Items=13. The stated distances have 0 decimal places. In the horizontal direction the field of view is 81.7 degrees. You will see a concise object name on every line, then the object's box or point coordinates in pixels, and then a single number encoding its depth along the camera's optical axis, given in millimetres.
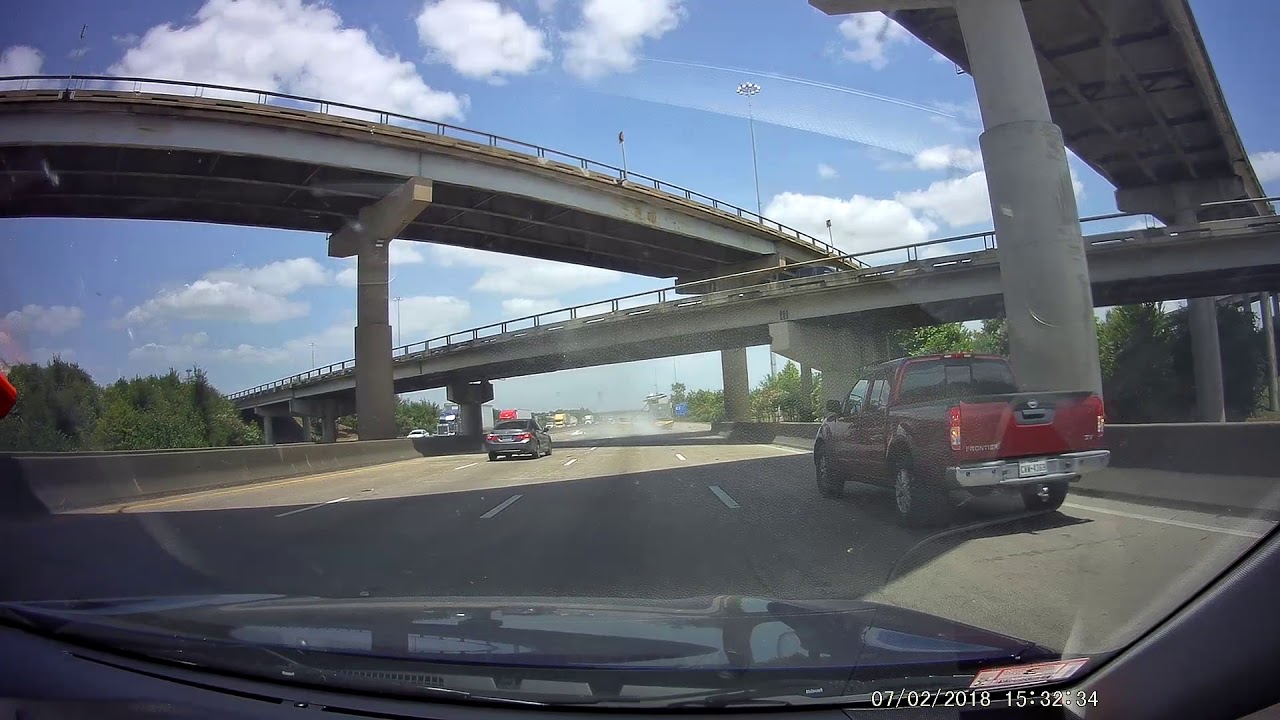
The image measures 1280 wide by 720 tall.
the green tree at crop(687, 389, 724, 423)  86531
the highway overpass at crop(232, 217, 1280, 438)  19719
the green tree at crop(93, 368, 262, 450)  36250
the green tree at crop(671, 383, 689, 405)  111625
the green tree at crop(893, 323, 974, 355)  26750
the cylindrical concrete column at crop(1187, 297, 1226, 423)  21047
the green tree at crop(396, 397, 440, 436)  104812
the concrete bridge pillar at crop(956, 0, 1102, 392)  12500
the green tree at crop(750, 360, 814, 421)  36250
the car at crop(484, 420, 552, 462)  26438
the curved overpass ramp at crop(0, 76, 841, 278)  22188
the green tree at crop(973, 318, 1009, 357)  29786
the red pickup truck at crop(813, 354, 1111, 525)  7555
